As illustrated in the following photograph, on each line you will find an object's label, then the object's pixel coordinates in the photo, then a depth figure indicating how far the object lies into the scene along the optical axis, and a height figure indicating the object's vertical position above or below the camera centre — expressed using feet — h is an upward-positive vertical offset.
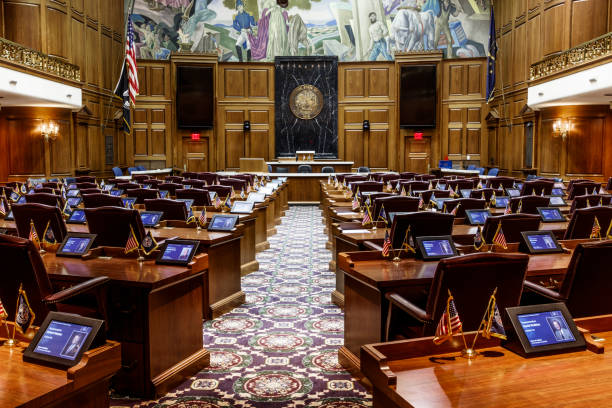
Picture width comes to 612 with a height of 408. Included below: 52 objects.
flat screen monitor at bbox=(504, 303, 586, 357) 6.96 -2.18
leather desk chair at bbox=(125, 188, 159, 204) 25.66 -1.47
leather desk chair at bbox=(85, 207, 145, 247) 14.15 -1.67
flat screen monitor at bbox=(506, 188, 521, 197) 29.16 -1.52
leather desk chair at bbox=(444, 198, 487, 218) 20.77 -1.56
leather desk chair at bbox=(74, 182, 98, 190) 34.40 -1.46
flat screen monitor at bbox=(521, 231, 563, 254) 13.12 -1.93
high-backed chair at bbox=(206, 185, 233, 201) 26.78 -1.36
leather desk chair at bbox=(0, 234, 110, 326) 9.02 -2.05
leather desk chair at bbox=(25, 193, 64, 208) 21.16 -1.44
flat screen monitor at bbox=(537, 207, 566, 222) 18.80 -1.73
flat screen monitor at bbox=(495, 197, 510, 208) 24.14 -1.71
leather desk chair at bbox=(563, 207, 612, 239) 15.26 -1.62
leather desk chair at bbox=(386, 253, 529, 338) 8.11 -1.87
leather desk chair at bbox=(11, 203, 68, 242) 14.79 -1.55
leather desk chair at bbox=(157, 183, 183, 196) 28.65 -1.29
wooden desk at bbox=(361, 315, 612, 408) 5.83 -2.55
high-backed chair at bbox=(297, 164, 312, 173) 62.18 -0.62
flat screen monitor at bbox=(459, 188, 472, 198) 27.12 -1.46
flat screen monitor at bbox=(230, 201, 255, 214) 22.20 -1.83
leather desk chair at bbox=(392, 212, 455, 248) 12.80 -1.48
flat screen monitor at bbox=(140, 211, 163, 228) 17.31 -1.82
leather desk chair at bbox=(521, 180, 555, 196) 30.68 -1.21
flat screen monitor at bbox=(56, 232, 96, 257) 12.79 -1.99
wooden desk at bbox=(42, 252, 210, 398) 11.07 -3.26
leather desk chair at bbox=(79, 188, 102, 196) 28.82 -1.54
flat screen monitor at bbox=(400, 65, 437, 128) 70.23 +9.13
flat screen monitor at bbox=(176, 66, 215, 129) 71.20 +8.96
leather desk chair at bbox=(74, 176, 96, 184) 44.16 -1.39
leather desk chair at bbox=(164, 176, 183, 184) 37.24 -1.15
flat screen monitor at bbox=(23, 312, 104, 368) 6.66 -2.26
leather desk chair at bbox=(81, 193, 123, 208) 20.62 -1.46
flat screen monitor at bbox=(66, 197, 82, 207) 24.46 -1.79
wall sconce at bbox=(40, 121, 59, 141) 54.29 +3.27
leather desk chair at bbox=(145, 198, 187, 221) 19.16 -1.61
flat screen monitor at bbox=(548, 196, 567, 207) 23.20 -1.60
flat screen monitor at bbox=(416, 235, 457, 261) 12.30 -1.92
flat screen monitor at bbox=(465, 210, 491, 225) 17.89 -1.69
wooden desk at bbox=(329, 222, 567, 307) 15.52 -2.15
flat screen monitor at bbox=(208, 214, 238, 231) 17.85 -2.00
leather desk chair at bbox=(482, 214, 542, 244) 13.84 -1.63
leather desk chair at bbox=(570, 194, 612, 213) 21.32 -1.41
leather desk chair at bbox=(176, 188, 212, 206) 23.30 -1.40
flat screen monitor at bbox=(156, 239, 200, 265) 12.37 -2.09
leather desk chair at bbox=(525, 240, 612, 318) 9.23 -2.09
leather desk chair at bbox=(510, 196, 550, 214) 20.67 -1.50
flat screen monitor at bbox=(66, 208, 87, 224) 18.81 -1.96
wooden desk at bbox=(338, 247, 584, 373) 10.92 -2.46
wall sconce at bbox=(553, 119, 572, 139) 51.47 +3.67
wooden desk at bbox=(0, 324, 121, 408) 6.03 -2.61
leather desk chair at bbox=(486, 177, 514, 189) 37.34 -1.20
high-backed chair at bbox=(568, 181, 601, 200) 30.53 -1.36
